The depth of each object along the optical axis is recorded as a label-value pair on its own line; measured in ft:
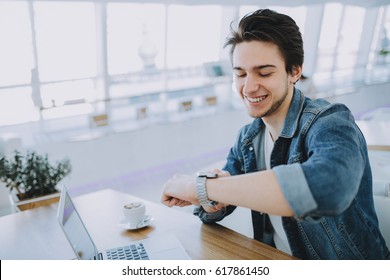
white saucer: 4.04
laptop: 3.13
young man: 2.65
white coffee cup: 4.06
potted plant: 6.64
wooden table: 3.47
